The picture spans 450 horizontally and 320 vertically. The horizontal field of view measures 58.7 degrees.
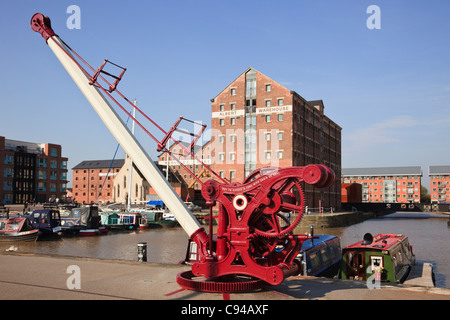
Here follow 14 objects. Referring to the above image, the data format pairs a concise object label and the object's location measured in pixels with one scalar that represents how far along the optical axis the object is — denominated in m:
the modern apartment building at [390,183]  172.50
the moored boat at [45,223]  37.62
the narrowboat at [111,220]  51.84
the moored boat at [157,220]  57.66
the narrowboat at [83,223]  43.31
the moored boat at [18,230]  35.56
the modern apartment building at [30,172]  103.97
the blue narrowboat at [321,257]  17.05
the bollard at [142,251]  18.53
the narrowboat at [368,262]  16.11
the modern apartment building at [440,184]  170.00
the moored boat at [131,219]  54.06
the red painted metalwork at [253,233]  9.62
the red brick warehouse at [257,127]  62.66
